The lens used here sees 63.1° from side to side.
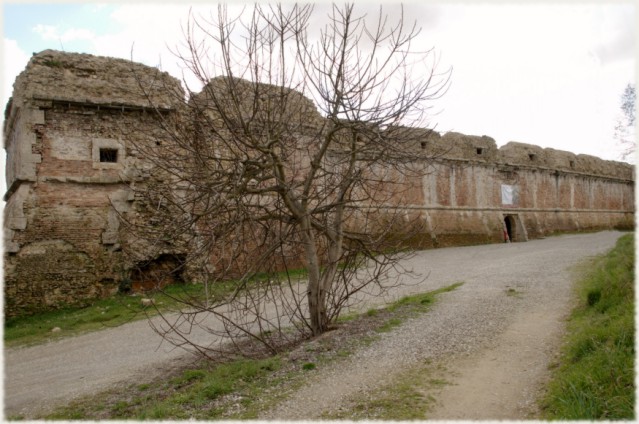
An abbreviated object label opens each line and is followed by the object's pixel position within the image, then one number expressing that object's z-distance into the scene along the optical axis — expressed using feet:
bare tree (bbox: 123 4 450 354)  20.30
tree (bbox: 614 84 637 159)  66.23
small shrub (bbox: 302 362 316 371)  19.67
